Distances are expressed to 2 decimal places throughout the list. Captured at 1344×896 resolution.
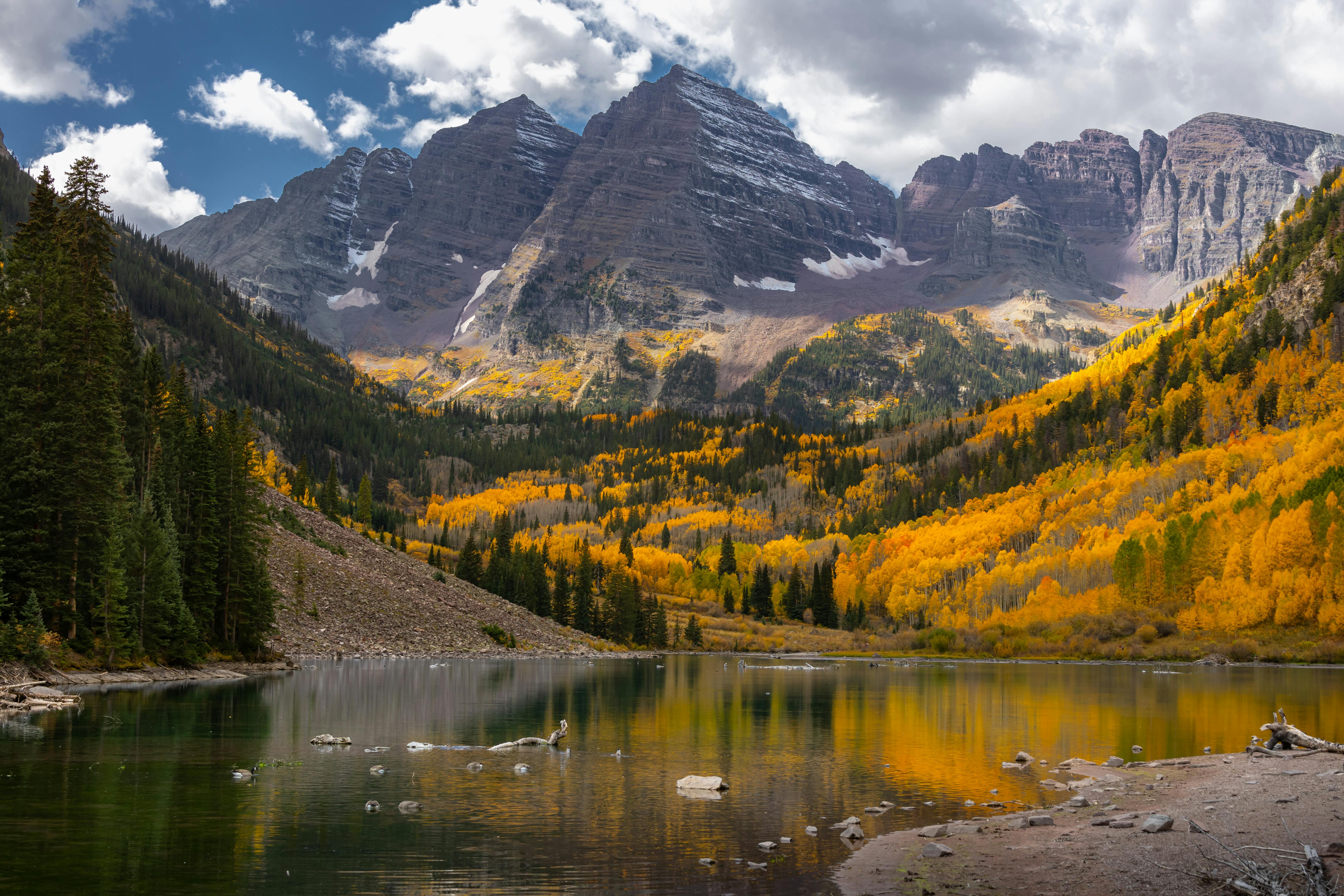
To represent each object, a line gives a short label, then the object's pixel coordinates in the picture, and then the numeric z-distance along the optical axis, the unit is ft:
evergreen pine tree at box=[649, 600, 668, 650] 614.34
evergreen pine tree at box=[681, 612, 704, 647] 643.04
